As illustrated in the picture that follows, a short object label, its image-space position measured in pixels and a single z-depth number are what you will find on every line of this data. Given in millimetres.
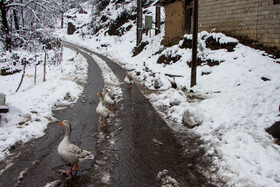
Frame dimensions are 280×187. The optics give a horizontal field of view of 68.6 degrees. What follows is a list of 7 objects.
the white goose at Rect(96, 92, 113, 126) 6180
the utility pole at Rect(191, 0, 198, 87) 9086
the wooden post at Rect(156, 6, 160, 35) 22844
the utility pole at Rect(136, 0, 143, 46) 21812
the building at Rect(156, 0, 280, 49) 10352
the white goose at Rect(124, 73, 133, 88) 10805
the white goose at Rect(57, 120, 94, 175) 3791
